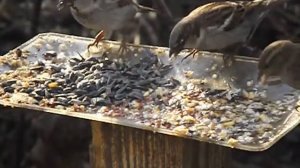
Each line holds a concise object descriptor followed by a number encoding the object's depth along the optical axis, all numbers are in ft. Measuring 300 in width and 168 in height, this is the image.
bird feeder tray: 16.03
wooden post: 17.00
